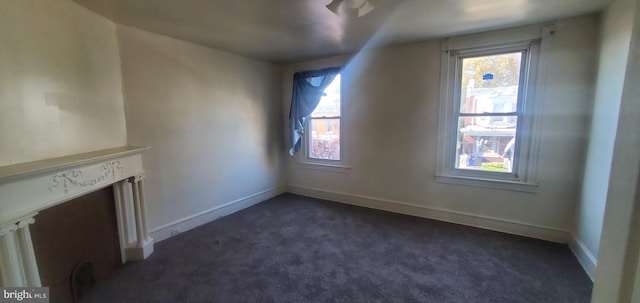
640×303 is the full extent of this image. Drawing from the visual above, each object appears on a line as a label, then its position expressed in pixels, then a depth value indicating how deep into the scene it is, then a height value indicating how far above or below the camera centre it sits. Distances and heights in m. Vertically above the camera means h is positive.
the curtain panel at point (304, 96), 3.89 +0.44
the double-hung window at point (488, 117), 2.76 +0.08
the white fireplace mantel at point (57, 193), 1.44 -0.46
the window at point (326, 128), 3.98 -0.06
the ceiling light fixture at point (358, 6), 1.86 +0.90
